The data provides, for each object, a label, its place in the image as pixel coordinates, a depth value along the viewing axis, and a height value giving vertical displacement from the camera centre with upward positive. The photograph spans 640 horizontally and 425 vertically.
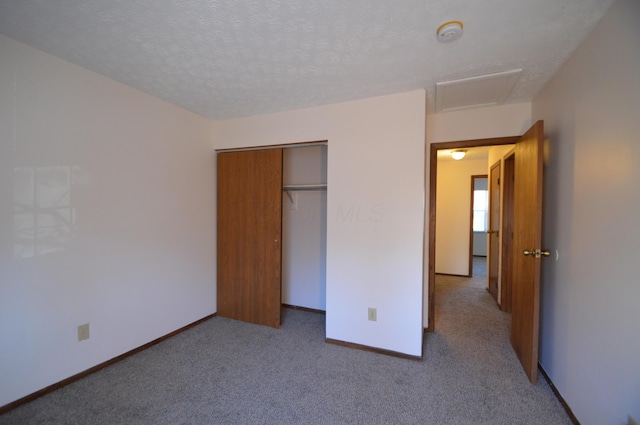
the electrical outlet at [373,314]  2.51 -1.02
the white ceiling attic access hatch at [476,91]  2.09 +1.05
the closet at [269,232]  3.01 -0.31
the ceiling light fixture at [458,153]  4.28 +0.92
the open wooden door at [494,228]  4.12 -0.32
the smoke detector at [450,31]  1.49 +1.04
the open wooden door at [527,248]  1.96 -0.32
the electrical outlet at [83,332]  2.06 -1.01
